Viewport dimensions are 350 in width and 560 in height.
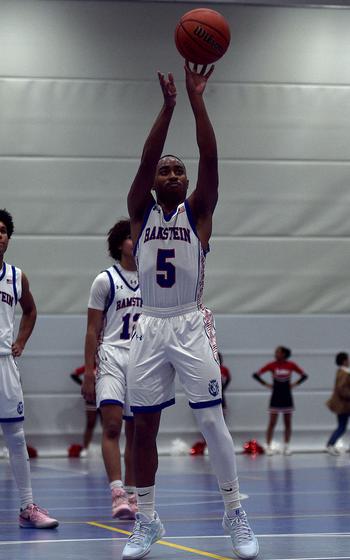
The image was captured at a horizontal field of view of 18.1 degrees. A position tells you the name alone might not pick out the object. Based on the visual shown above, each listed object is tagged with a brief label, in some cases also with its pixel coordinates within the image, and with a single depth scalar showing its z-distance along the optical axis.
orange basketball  6.17
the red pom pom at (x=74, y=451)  16.64
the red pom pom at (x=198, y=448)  16.88
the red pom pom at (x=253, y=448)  17.12
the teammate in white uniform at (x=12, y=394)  6.99
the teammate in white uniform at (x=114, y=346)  7.59
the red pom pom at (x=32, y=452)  16.62
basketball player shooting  5.57
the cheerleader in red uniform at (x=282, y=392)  16.88
